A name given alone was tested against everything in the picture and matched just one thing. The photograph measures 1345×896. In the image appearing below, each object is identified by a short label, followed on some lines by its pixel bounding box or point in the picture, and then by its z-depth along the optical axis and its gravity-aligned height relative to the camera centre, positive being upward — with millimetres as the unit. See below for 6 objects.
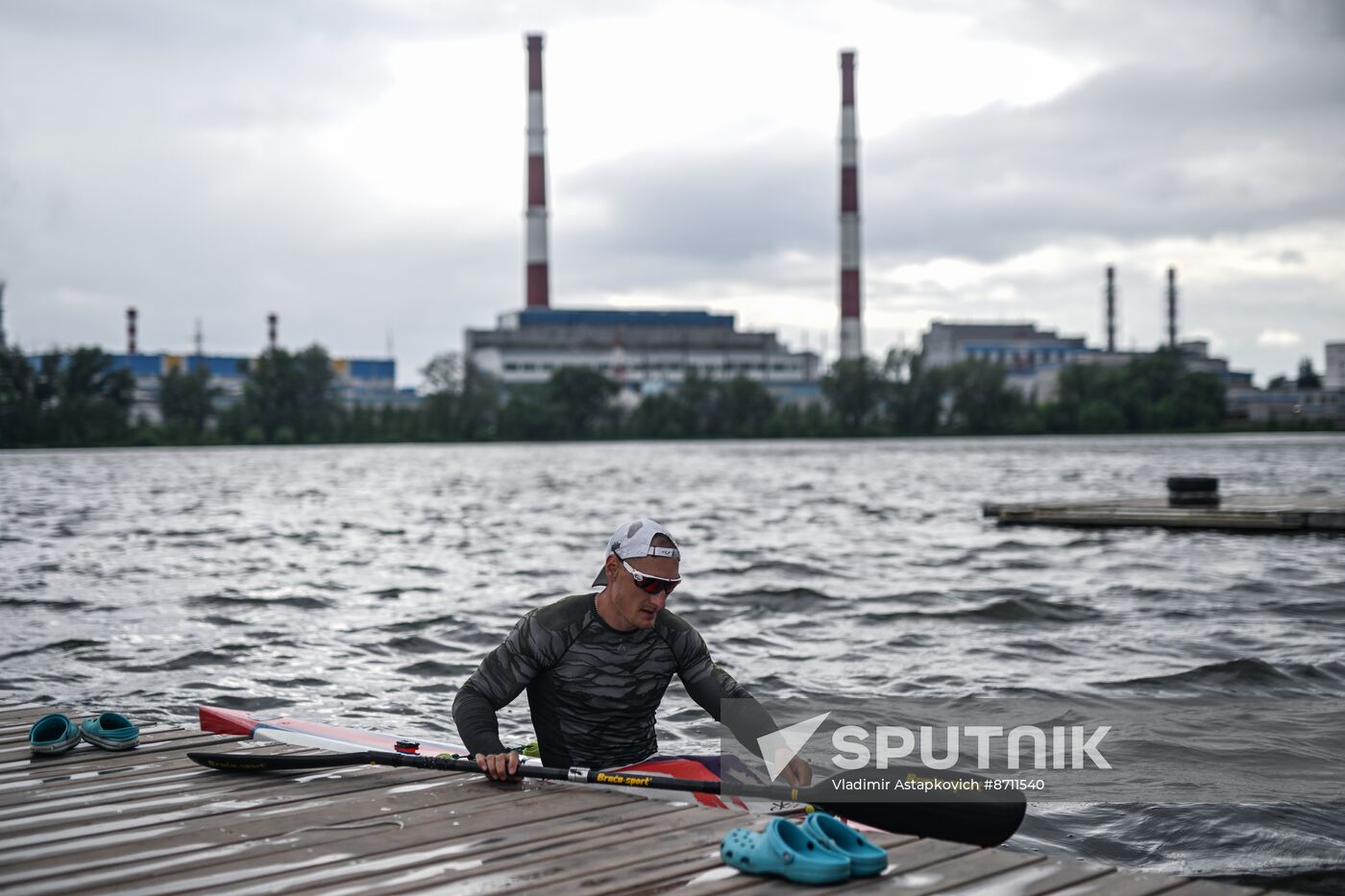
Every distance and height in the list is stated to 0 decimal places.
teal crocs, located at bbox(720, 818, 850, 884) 4047 -1343
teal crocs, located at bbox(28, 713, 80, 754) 6016 -1386
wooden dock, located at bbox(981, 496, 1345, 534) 21141 -1402
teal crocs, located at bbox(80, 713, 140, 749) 6109 -1382
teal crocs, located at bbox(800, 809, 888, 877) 4141 -1348
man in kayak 5680 -1106
